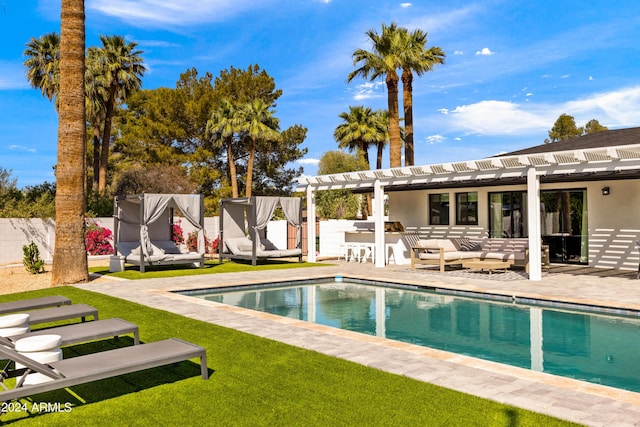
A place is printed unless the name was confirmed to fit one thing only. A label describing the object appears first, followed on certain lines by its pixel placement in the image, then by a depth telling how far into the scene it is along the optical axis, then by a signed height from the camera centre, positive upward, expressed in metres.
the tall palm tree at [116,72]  28.30 +8.55
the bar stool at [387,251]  17.14 -0.86
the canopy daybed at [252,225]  17.06 +0.02
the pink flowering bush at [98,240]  19.55 -0.51
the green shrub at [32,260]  14.52 -0.94
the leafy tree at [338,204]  34.88 +1.46
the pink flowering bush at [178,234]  21.45 -0.35
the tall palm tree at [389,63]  21.59 +6.77
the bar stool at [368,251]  17.36 -0.87
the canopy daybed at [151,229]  15.15 -0.09
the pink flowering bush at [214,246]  21.78 -0.84
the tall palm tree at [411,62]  21.77 +6.89
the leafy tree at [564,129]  48.93 +9.11
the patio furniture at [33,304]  6.81 -1.05
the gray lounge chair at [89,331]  5.07 -1.07
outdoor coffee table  13.24 -1.03
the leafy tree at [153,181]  31.17 +2.72
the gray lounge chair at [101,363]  3.82 -1.11
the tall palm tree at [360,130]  35.53 +6.56
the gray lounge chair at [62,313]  6.04 -1.05
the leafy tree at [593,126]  47.03 +8.99
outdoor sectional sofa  13.66 -0.73
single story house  11.92 +0.84
